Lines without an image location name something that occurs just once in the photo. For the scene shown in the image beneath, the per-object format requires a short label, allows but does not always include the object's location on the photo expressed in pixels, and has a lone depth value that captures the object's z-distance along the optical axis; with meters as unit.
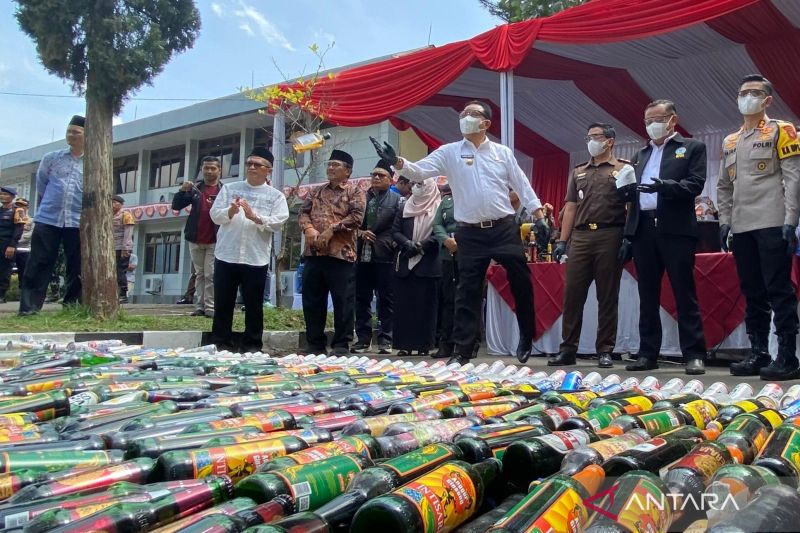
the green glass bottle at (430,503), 1.10
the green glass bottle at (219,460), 1.46
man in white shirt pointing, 4.61
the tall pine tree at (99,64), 6.34
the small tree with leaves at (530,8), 17.33
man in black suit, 4.19
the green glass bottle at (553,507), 1.10
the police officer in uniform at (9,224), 9.47
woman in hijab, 5.72
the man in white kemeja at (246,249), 5.25
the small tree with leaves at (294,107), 8.16
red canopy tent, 6.46
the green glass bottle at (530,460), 1.46
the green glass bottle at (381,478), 1.20
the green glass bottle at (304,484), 1.27
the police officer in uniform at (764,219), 3.79
